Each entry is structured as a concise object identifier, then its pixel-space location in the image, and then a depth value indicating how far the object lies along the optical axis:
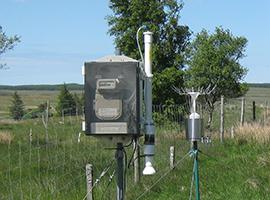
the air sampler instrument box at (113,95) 5.02
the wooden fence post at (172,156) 11.82
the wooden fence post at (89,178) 6.93
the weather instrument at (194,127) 6.06
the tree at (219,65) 39.91
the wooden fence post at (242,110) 20.64
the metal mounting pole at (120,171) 5.32
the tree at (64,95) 67.86
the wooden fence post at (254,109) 26.16
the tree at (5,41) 35.78
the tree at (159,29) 31.55
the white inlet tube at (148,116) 5.30
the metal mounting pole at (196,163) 6.31
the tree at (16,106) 57.71
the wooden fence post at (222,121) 17.67
